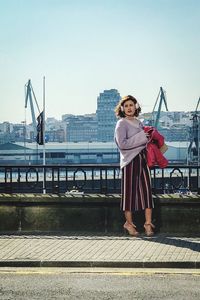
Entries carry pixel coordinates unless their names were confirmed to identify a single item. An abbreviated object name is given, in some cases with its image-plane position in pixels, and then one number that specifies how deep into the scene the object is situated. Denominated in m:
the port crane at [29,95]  131.50
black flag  50.31
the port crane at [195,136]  85.00
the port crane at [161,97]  160.82
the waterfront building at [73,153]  130.38
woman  8.65
